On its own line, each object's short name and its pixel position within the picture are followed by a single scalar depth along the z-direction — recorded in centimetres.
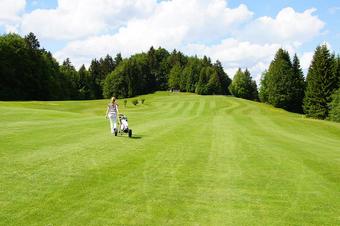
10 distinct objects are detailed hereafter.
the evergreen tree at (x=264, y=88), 12359
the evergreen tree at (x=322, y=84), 8094
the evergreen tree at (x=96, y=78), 17371
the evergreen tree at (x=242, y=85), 16425
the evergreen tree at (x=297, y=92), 10262
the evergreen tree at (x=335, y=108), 7046
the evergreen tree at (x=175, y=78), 17468
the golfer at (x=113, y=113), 2259
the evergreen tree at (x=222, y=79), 18212
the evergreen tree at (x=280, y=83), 10194
